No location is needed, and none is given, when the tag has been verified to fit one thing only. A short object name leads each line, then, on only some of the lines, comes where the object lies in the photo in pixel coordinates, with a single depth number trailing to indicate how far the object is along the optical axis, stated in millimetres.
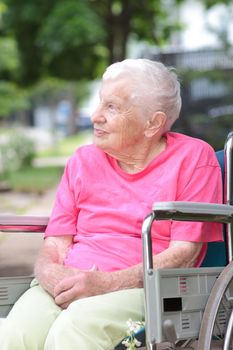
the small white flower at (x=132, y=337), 3765
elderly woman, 3943
